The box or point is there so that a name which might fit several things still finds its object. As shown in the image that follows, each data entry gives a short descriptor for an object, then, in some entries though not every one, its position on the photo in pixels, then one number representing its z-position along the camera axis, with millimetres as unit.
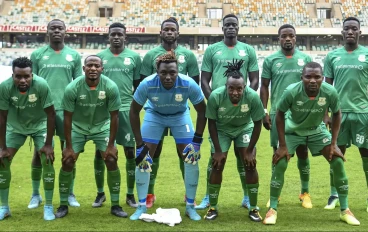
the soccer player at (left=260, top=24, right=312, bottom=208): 6156
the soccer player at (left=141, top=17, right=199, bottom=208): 6266
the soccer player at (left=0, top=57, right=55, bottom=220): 5379
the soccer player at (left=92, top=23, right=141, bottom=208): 6289
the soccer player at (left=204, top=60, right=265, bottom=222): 5367
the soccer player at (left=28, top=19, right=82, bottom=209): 6184
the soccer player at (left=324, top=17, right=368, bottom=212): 5977
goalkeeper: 5406
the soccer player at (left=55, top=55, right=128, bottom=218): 5461
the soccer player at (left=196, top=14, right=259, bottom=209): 6230
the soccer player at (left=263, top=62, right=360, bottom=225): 5301
